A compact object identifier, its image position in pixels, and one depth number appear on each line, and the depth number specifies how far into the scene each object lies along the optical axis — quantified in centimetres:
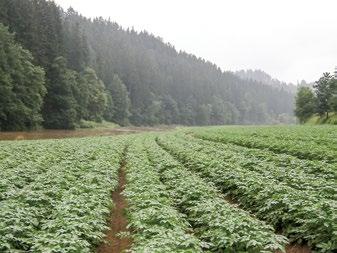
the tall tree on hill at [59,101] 7256
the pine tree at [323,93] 8212
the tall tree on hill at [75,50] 9956
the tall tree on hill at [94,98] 9256
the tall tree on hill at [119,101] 11369
